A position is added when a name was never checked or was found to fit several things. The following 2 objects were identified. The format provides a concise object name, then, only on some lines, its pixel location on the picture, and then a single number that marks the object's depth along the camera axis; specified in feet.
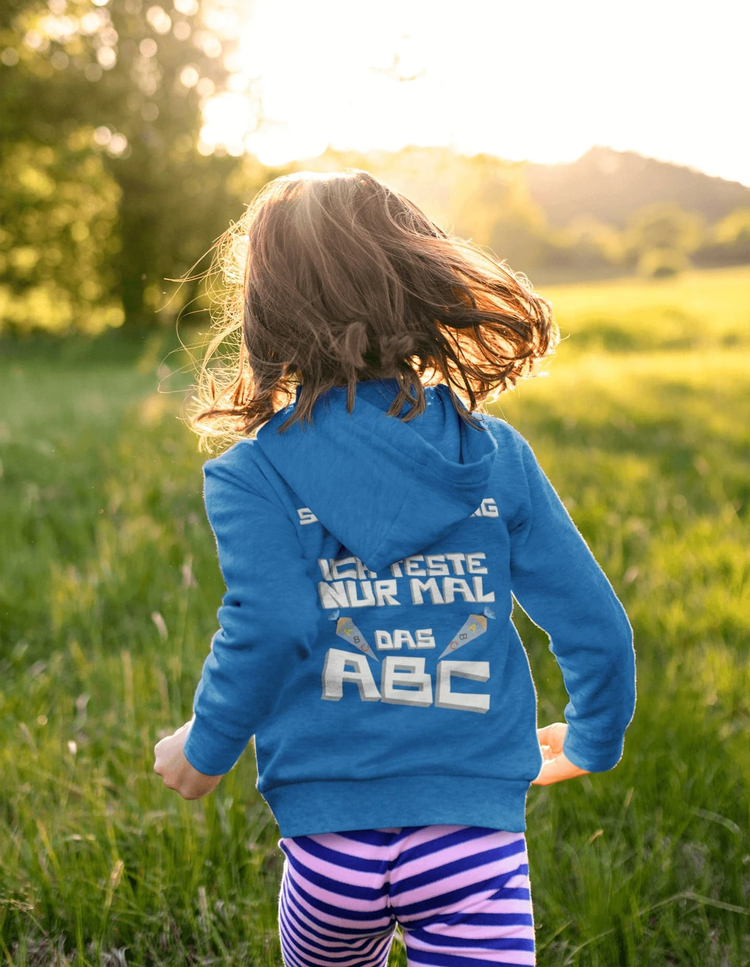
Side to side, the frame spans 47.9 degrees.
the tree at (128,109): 61.62
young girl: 3.86
